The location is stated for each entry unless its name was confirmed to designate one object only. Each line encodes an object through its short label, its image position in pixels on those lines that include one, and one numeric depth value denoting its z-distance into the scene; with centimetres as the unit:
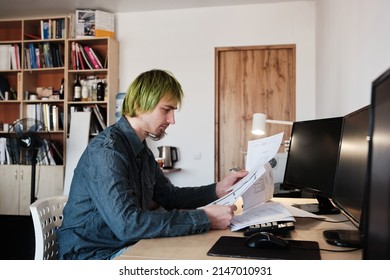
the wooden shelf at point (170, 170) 334
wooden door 349
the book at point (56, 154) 365
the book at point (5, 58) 377
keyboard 89
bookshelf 359
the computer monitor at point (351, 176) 82
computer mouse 76
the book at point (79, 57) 362
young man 87
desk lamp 227
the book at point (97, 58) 362
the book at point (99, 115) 361
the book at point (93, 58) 362
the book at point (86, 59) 363
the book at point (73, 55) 363
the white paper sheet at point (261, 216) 95
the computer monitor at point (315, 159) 112
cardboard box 359
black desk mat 72
